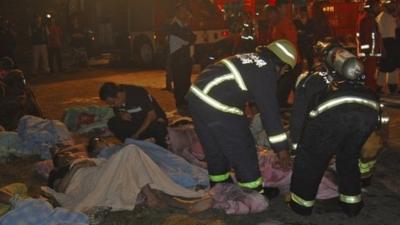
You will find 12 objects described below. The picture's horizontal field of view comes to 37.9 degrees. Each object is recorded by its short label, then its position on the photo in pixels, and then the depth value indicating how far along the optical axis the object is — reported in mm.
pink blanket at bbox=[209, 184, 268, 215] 4855
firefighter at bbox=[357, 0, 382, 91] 9453
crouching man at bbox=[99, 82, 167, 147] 6375
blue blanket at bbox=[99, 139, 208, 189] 5544
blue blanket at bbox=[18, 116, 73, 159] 7262
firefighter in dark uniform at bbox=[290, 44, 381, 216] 4410
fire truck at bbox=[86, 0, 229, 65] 15766
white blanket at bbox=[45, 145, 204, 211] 5043
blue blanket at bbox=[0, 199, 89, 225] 4535
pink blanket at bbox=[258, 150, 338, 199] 5148
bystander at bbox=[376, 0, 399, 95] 10045
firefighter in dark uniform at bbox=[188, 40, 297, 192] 4648
